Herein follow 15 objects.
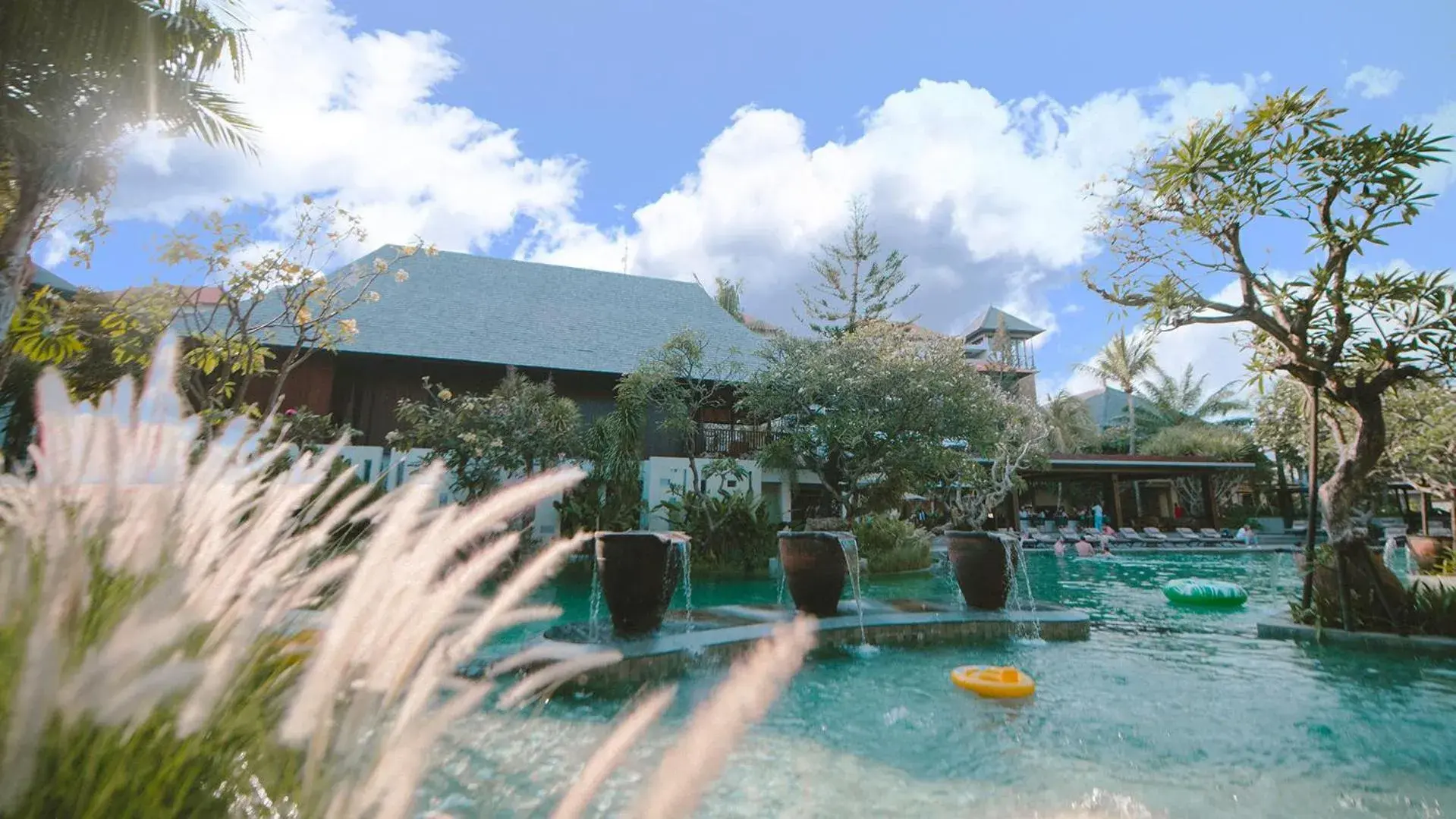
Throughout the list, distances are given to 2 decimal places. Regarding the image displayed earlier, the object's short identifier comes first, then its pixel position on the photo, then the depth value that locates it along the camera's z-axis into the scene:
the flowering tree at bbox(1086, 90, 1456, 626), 6.05
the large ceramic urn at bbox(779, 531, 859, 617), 7.16
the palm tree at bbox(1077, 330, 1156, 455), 34.38
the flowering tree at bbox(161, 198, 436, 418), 6.67
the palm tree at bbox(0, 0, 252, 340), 5.29
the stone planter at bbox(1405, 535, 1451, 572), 10.24
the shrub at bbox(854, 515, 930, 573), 14.27
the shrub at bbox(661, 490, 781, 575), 13.35
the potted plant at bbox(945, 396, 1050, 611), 17.92
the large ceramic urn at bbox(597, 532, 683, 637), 6.07
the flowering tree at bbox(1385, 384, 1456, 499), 10.86
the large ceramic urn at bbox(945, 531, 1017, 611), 7.53
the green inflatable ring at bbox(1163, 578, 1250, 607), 9.70
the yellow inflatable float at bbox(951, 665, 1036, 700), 4.94
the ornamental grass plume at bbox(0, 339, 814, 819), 0.77
